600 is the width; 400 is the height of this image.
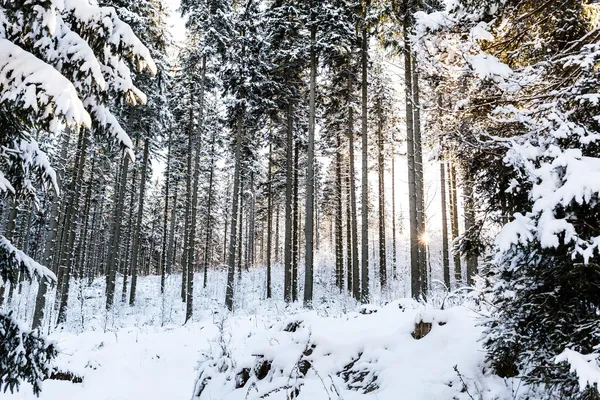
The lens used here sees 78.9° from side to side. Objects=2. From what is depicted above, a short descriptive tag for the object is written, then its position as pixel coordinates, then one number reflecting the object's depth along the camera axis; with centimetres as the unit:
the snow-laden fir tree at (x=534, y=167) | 308
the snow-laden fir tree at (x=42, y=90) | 318
